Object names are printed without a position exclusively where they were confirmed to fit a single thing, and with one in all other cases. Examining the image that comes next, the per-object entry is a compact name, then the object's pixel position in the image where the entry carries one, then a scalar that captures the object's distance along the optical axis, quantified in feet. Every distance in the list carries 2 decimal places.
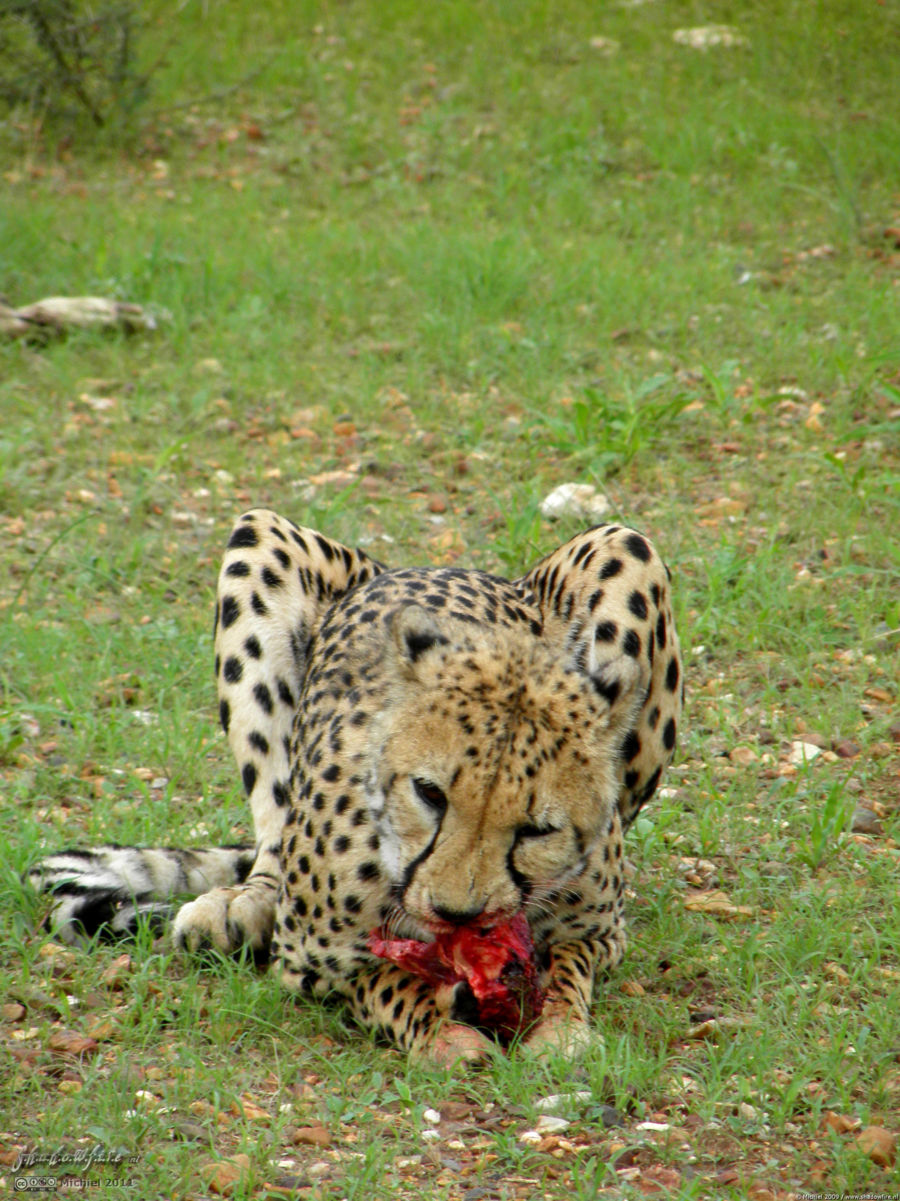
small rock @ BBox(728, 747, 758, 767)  32.04
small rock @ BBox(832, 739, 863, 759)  31.89
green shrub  71.72
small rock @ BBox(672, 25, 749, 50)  80.07
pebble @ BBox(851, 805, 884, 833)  29.01
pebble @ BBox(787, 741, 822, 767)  31.42
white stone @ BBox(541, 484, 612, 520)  42.04
